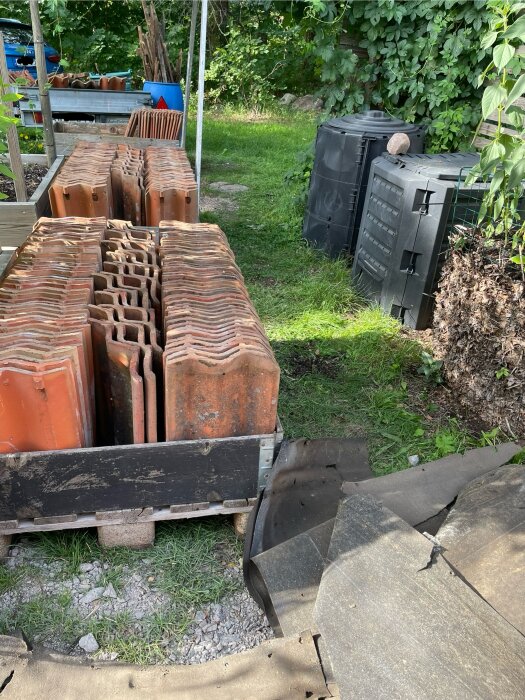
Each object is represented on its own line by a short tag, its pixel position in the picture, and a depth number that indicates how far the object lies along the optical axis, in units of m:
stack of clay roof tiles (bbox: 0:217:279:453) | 2.49
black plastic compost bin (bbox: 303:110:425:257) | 6.11
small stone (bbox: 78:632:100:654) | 2.38
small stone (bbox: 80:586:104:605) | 2.58
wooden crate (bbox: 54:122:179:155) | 7.03
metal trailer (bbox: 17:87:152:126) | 9.26
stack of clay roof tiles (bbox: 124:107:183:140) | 8.06
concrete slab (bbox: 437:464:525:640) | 2.39
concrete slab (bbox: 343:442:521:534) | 2.94
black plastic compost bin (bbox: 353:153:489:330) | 4.73
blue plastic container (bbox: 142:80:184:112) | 10.82
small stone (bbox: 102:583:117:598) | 2.62
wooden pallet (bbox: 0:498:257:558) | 2.64
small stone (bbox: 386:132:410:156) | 5.51
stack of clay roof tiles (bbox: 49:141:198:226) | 4.36
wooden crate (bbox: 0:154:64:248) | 4.66
